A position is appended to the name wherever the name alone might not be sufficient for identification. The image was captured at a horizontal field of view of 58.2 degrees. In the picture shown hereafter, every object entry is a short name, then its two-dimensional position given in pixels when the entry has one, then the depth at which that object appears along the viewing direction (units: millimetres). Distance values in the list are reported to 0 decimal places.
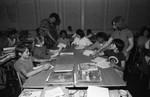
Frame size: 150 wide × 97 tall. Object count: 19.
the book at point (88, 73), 1730
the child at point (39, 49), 2579
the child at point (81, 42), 3586
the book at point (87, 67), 2030
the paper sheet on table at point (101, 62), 2223
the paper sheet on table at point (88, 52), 2868
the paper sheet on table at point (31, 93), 1521
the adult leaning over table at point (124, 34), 2711
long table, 1680
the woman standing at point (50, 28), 3436
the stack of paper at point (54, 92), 1415
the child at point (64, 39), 3793
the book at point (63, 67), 1989
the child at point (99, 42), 3270
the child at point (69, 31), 5386
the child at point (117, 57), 2170
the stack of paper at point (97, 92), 1416
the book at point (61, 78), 1659
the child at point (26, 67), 1976
